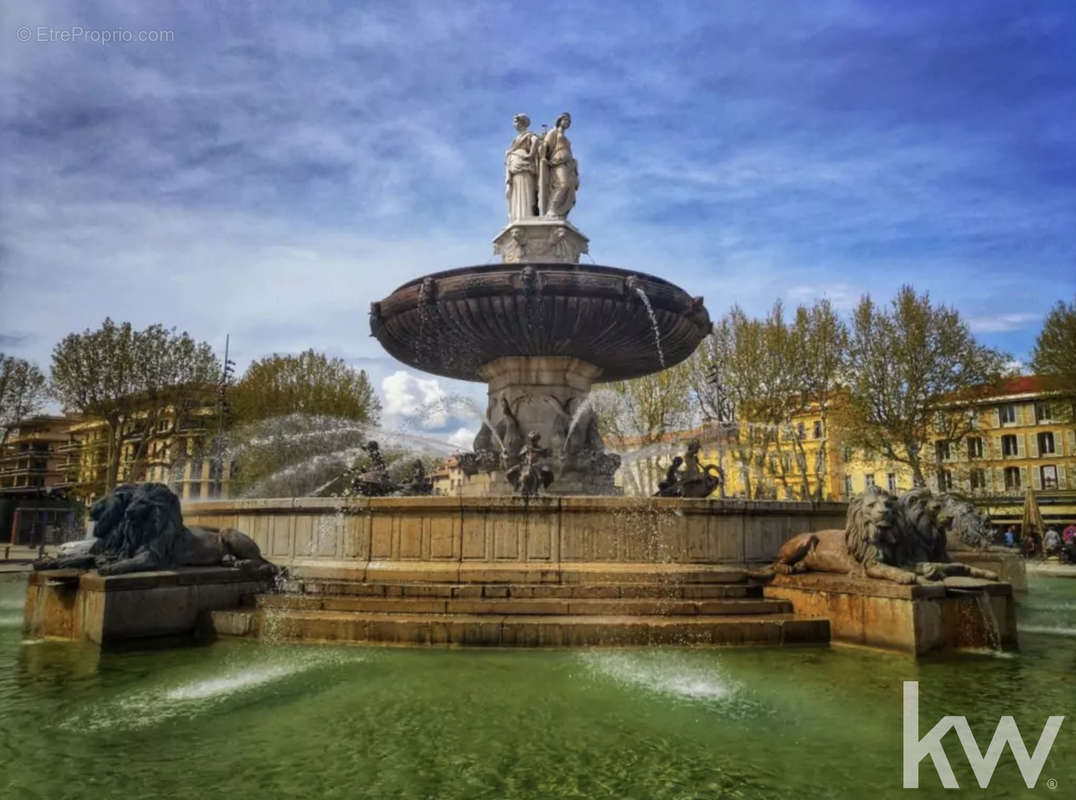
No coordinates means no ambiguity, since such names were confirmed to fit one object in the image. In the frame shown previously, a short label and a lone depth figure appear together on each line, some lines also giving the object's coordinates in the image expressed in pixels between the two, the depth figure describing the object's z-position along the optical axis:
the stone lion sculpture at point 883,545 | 7.64
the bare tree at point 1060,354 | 29.20
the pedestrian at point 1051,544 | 25.36
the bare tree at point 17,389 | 34.34
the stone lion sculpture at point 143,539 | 7.80
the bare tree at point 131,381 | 29.09
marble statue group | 14.73
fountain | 7.21
